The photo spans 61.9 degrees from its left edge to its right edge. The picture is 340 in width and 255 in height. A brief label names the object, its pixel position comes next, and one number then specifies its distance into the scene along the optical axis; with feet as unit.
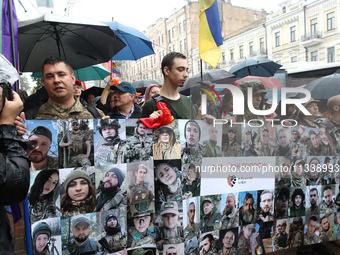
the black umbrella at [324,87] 7.51
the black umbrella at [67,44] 11.94
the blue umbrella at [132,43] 15.34
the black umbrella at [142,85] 28.72
